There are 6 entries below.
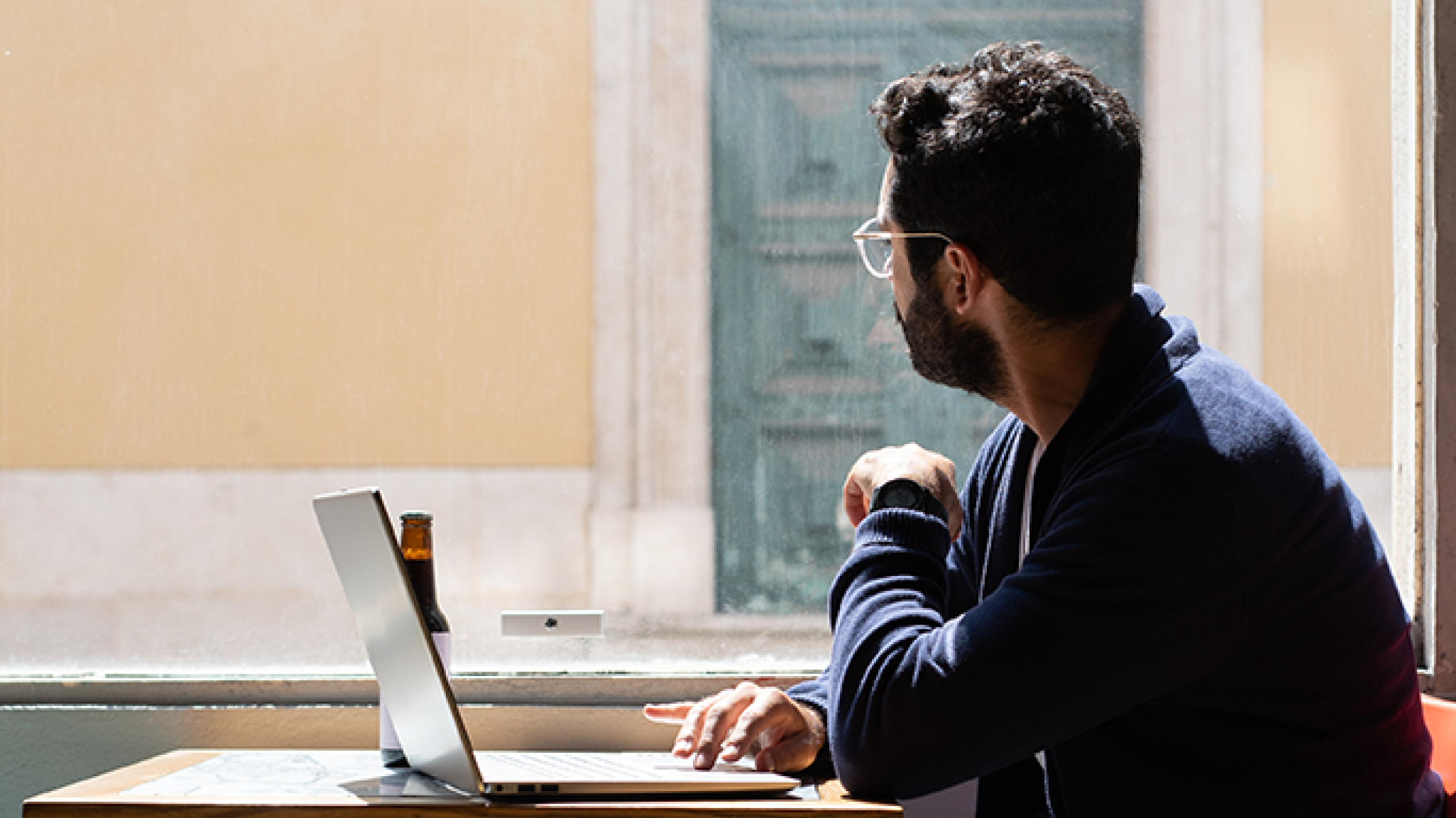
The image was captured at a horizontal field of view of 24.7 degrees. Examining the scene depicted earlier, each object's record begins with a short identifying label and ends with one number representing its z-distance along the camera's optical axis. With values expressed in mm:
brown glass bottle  2545
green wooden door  2876
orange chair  2458
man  2263
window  2861
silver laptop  2306
